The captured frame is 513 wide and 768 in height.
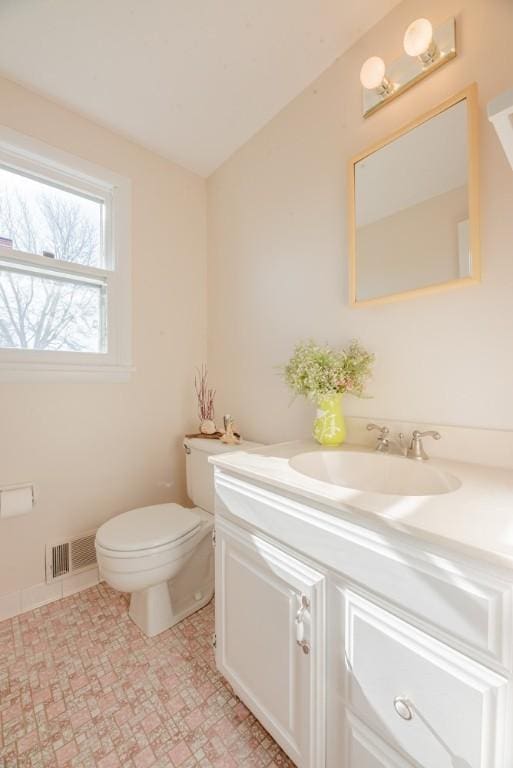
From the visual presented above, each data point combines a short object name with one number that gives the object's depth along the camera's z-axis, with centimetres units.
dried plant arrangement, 202
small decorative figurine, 167
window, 153
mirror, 98
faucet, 113
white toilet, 125
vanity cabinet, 50
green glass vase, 123
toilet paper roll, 144
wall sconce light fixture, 100
